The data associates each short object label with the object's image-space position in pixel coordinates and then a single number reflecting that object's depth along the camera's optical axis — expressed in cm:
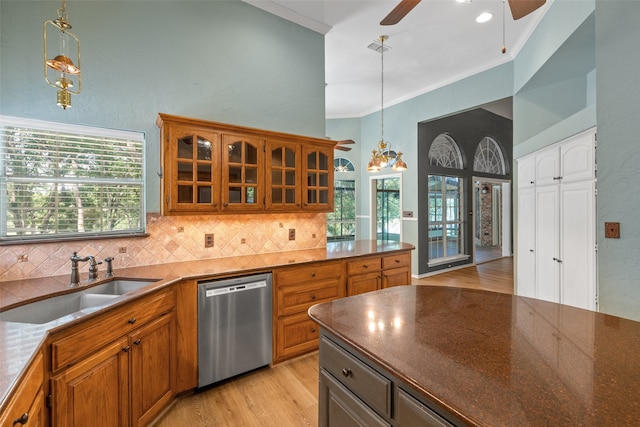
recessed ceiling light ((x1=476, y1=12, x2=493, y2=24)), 326
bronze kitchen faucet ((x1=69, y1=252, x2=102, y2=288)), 191
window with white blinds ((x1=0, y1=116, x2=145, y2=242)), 204
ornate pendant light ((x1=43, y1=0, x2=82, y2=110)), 157
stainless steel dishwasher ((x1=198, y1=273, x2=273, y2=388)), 218
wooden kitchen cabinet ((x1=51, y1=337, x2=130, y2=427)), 128
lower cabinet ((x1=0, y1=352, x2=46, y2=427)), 86
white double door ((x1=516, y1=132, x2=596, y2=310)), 265
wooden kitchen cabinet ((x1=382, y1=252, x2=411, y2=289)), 319
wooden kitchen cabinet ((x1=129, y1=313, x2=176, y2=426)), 171
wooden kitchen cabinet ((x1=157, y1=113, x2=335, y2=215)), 238
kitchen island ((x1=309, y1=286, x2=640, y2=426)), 72
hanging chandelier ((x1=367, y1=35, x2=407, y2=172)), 373
